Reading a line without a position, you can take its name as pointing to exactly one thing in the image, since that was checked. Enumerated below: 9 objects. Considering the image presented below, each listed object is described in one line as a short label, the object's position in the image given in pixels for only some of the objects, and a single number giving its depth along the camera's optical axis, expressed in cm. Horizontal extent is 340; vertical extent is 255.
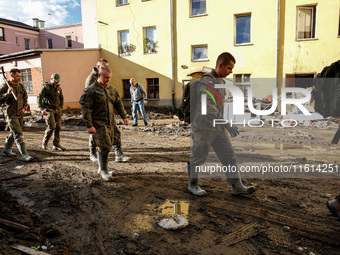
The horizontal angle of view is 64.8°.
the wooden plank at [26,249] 266
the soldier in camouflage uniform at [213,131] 386
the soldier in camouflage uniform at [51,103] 714
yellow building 1535
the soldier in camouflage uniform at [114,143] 587
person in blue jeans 1212
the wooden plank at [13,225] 317
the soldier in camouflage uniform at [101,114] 472
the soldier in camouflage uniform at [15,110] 625
